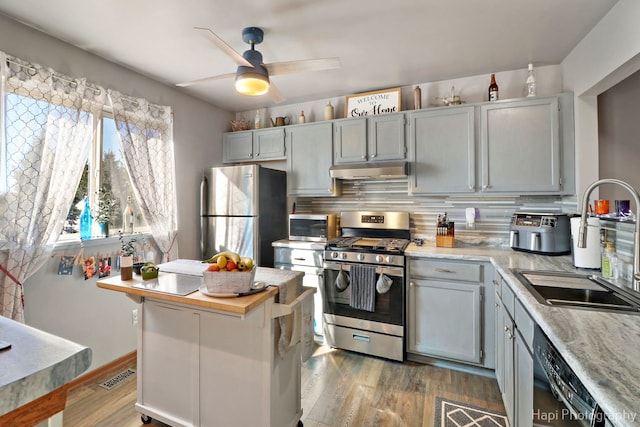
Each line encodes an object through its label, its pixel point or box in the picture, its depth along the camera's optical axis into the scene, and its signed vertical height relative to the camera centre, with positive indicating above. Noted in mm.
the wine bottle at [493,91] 2520 +1087
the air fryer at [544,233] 2135 -133
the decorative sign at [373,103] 2922 +1172
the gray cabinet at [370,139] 2766 +765
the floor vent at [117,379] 2170 -1262
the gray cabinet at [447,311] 2285 -778
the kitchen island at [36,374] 536 -310
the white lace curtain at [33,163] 1820 +366
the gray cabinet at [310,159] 3064 +613
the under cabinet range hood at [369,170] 2652 +435
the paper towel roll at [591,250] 1665 -199
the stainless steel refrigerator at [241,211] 2955 +57
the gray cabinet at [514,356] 1289 -745
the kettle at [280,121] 3381 +1109
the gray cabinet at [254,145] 3322 +848
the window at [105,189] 2301 +232
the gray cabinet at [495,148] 2311 +581
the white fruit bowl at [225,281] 1334 -299
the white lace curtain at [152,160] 2514 +529
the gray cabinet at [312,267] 2760 -502
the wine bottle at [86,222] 2279 -44
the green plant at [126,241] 2467 -210
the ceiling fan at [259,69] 1710 +904
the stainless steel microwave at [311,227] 2975 -115
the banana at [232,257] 1417 -204
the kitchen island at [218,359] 1482 -791
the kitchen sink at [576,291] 1198 -358
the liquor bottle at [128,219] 2615 -24
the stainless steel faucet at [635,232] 1242 -74
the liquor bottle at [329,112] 3129 +1124
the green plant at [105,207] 2371 +76
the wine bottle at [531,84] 2411 +1102
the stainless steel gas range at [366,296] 2467 -702
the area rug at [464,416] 1795 -1282
